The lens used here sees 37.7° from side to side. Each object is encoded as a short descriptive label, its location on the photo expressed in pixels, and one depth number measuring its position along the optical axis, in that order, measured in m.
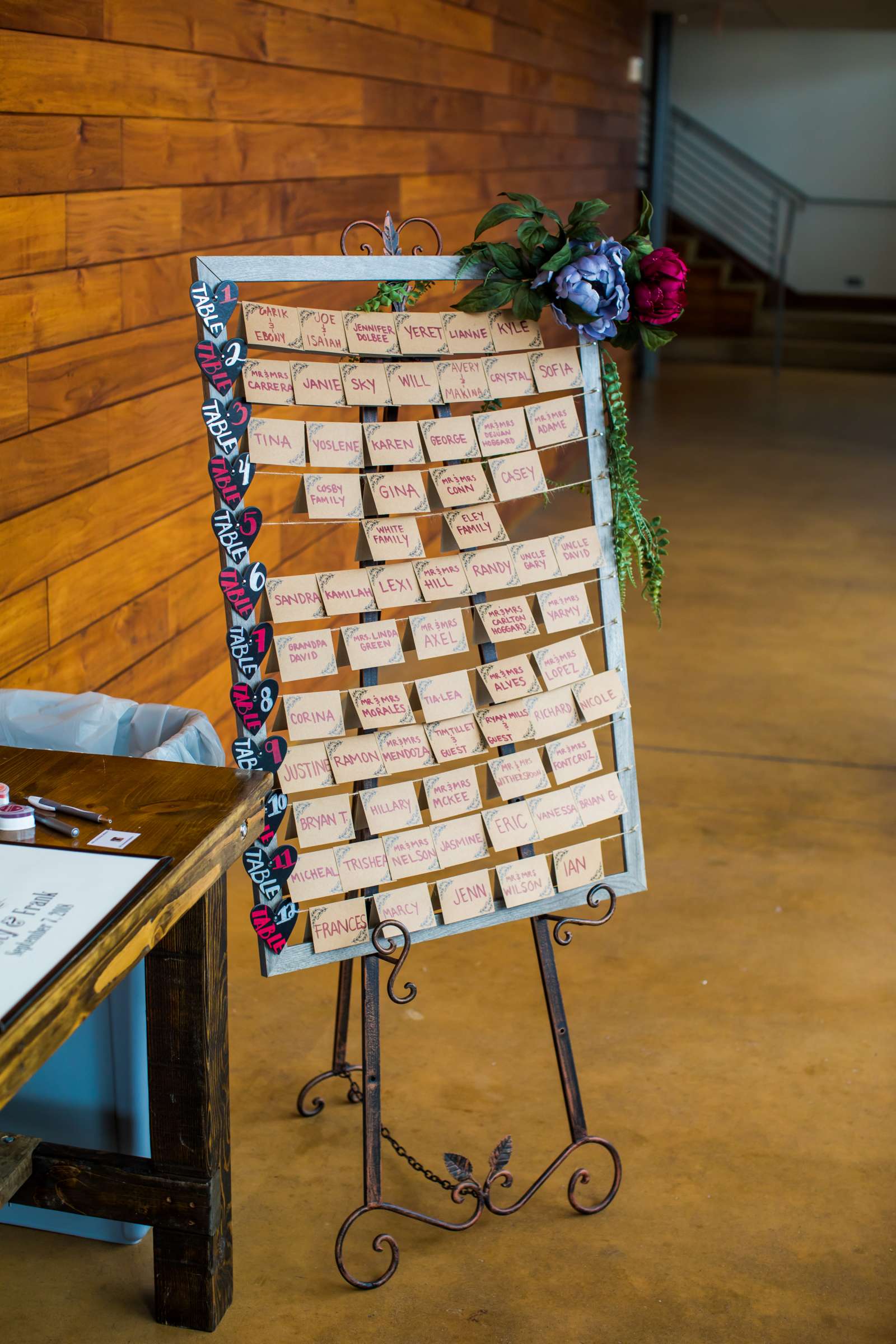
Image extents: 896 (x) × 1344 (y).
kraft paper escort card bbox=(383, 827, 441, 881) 1.75
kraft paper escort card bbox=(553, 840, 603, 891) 1.85
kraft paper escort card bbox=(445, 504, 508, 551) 1.75
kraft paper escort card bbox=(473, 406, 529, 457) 1.74
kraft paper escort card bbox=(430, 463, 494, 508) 1.72
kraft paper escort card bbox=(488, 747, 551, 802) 1.81
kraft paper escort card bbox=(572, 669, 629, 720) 1.84
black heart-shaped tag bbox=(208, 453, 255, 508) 1.59
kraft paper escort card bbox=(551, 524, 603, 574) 1.81
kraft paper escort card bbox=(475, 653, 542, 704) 1.79
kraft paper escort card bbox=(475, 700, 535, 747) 1.79
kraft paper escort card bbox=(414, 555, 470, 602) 1.72
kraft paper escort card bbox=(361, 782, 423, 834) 1.73
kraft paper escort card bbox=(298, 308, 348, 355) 1.65
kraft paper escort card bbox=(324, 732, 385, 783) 1.72
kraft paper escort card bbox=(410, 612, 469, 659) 1.73
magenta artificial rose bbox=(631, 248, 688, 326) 1.71
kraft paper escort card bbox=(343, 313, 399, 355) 1.68
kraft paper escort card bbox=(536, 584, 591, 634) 1.80
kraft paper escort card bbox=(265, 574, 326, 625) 1.65
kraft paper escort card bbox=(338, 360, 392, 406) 1.68
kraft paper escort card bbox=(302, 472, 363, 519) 1.66
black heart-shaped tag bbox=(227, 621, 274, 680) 1.63
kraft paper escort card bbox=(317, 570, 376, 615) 1.67
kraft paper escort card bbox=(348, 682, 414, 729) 1.71
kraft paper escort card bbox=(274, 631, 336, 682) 1.66
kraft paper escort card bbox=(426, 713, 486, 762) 1.76
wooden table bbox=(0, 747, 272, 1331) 1.45
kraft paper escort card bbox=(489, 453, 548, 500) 1.76
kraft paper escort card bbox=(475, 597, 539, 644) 1.76
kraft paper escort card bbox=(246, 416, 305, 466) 1.61
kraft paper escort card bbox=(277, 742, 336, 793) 1.69
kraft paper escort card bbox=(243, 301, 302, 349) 1.61
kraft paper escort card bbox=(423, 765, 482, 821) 1.76
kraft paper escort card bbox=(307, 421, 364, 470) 1.66
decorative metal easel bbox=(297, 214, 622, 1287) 1.76
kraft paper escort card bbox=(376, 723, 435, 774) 1.74
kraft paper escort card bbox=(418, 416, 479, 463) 1.72
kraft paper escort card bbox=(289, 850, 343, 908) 1.72
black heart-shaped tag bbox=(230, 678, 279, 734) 1.65
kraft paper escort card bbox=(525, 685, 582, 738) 1.81
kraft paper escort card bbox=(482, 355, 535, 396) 1.75
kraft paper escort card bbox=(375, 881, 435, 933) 1.75
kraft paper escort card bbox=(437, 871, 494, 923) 1.78
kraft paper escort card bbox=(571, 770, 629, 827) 1.86
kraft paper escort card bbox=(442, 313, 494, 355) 1.73
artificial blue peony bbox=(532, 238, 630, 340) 1.69
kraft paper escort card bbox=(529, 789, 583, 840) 1.83
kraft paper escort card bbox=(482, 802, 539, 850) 1.79
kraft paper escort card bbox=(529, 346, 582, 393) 1.78
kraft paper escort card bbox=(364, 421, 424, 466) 1.70
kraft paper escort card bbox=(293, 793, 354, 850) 1.71
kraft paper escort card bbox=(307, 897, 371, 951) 1.73
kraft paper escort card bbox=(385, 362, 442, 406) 1.71
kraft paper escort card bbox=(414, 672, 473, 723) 1.74
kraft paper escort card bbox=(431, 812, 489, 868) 1.77
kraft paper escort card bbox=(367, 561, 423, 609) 1.70
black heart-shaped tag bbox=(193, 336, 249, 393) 1.57
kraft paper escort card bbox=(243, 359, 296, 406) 1.61
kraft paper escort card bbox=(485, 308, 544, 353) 1.76
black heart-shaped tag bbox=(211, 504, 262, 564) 1.60
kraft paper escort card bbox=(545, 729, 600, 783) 1.84
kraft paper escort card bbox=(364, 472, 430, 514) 1.69
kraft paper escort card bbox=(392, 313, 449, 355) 1.71
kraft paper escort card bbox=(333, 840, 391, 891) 1.74
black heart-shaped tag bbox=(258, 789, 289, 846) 1.69
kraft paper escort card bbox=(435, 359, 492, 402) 1.72
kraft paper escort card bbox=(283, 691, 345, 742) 1.68
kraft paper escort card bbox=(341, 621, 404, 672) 1.70
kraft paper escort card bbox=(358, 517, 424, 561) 1.69
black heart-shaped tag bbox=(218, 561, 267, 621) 1.62
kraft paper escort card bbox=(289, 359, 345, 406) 1.64
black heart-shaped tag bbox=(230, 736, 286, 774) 1.66
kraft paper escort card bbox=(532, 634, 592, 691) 1.81
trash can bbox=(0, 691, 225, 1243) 1.70
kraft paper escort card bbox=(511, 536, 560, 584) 1.78
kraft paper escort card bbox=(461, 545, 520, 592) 1.76
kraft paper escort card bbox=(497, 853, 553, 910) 1.80
